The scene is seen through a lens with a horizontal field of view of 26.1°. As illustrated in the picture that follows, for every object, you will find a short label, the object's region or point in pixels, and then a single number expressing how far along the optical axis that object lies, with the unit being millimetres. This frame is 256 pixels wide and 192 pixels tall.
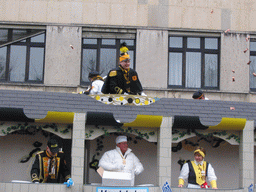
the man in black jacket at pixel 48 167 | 9797
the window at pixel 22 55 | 18781
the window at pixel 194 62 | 19094
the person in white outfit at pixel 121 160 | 10008
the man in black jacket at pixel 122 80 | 10750
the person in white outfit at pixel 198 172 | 10062
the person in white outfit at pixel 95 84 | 11539
